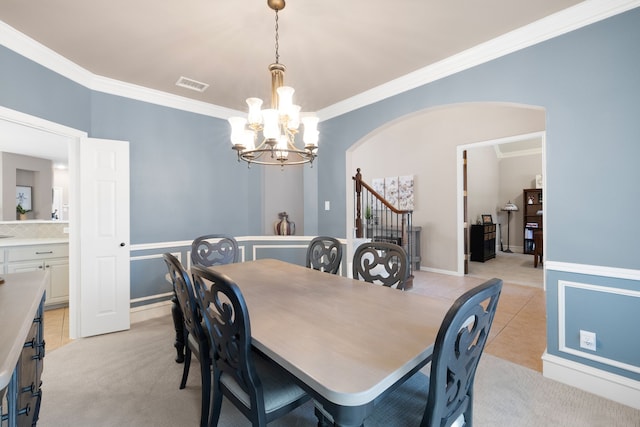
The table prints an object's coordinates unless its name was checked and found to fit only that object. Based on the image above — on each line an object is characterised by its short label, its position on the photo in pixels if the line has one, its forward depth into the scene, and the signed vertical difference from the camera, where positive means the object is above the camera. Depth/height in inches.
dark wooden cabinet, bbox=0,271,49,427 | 34.4 -16.3
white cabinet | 136.6 -24.2
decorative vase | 165.8 -8.0
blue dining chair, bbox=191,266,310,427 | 43.8 -26.6
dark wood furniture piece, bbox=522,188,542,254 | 293.0 -4.2
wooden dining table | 34.3 -19.7
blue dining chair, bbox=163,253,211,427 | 59.8 -23.2
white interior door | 115.7 -9.5
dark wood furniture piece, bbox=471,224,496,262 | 261.1 -28.4
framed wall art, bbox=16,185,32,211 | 230.2 +13.7
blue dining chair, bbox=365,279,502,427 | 33.9 -21.6
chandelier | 74.1 +24.5
